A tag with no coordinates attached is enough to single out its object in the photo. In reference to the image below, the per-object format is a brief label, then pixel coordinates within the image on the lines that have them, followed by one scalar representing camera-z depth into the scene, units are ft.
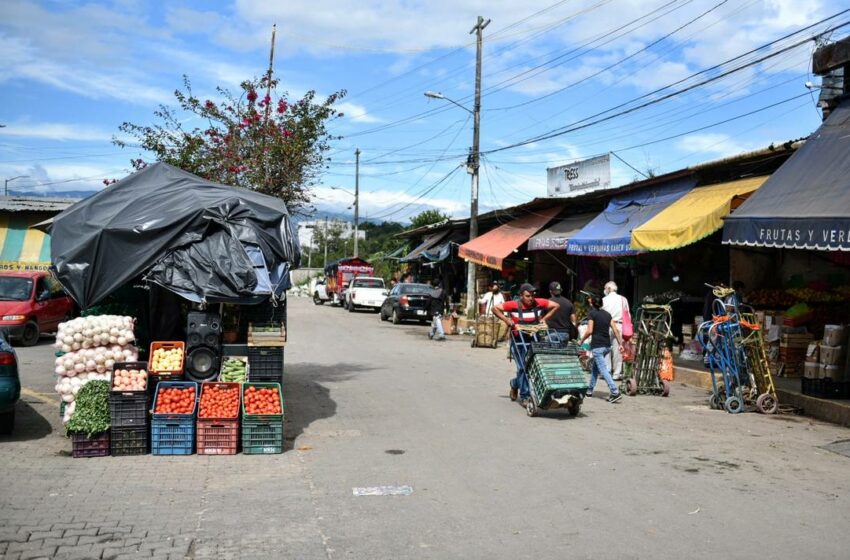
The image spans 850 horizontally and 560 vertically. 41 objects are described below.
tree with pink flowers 48.73
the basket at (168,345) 30.42
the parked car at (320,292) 164.14
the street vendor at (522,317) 38.93
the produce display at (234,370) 31.24
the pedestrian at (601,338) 41.50
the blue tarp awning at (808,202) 34.32
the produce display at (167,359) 29.84
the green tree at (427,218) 178.91
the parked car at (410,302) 102.78
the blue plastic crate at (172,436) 27.63
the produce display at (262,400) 28.68
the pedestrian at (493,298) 65.06
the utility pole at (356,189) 207.24
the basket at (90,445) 26.71
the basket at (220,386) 29.01
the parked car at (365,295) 129.29
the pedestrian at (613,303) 46.65
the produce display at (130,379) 27.91
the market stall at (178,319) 27.71
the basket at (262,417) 27.99
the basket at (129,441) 27.27
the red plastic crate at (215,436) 27.81
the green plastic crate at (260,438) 28.07
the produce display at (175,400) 28.07
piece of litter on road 22.88
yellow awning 47.32
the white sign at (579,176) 76.13
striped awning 98.43
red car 61.82
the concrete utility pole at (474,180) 95.71
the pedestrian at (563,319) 42.59
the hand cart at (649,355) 43.83
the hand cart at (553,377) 35.63
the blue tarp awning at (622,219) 58.70
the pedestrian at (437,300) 103.19
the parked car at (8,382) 28.68
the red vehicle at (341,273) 149.48
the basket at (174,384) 27.58
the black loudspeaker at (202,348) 30.73
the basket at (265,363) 31.94
